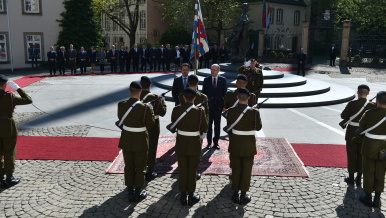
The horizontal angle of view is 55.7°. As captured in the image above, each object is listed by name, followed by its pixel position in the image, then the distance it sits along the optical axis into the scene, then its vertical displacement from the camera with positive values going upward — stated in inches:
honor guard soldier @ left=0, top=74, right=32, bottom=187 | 253.0 -56.2
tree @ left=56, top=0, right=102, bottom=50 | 1134.4 +89.2
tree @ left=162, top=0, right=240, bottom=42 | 1413.6 +170.3
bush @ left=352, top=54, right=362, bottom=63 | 1189.7 -3.9
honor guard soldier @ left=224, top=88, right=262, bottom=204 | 232.4 -54.6
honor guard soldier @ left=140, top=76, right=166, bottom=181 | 271.7 -46.2
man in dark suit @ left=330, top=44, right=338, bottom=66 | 1218.0 +12.9
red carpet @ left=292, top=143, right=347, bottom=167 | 311.7 -88.4
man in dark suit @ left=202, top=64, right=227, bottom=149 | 346.3 -39.5
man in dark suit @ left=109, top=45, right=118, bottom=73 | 957.2 -8.8
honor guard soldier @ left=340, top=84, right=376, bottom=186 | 261.5 -50.9
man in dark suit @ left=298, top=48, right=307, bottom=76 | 880.9 -3.7
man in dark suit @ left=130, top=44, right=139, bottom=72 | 980.6 -2.7
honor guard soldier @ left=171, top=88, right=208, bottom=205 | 231.6 -54.9
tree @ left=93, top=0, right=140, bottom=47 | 1432.1 +186.2
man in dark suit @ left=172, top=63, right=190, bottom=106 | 342.3 -27.5
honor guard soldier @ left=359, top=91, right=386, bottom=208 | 228.5 -57.1
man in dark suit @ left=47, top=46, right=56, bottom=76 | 863.1 -12.5
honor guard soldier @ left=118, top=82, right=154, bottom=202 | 232.5 -52.7
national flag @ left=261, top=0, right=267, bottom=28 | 1503.4 +160.3
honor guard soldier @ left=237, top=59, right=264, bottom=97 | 406.9 -22.4
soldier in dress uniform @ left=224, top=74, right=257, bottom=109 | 289.0 -32.8
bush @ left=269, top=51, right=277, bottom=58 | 1367.6 +7.5
